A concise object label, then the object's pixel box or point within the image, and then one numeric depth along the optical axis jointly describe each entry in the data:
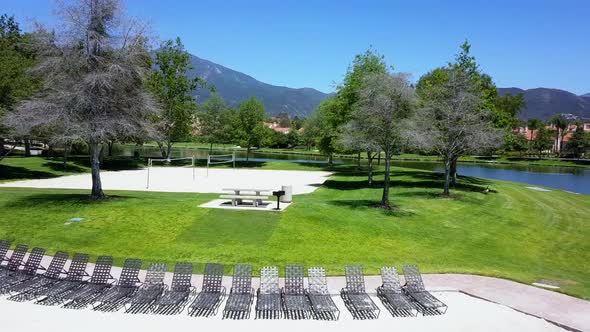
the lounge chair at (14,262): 12.80
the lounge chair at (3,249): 13.63
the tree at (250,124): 59.50
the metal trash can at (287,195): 22.93
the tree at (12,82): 32.03
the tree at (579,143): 118.81
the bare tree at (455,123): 27.80
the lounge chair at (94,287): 10.98
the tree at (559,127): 146.25
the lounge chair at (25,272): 11.91
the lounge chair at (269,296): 10.59
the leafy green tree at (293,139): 135.50
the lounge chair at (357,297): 10.67
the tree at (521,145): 116.54
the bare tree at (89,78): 20.33
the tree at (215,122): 61.91
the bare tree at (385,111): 21.48
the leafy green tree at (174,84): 54.75
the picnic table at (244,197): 21.58
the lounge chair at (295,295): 10.65
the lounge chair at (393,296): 10.95
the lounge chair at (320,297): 10.56
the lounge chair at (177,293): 10.63
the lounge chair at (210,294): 10.58
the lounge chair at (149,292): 10.66
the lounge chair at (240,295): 10.50
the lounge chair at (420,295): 10.90
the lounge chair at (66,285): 11.10
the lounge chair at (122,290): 10.82
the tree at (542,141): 127.44
